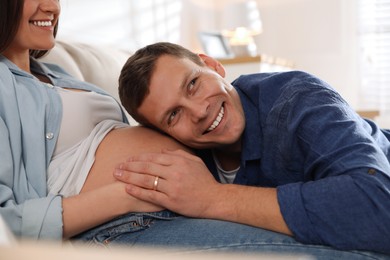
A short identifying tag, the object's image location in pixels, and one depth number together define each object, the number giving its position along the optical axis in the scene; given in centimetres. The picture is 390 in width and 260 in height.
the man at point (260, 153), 85
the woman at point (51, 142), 102
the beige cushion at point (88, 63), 179
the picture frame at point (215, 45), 397
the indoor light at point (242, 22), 419
